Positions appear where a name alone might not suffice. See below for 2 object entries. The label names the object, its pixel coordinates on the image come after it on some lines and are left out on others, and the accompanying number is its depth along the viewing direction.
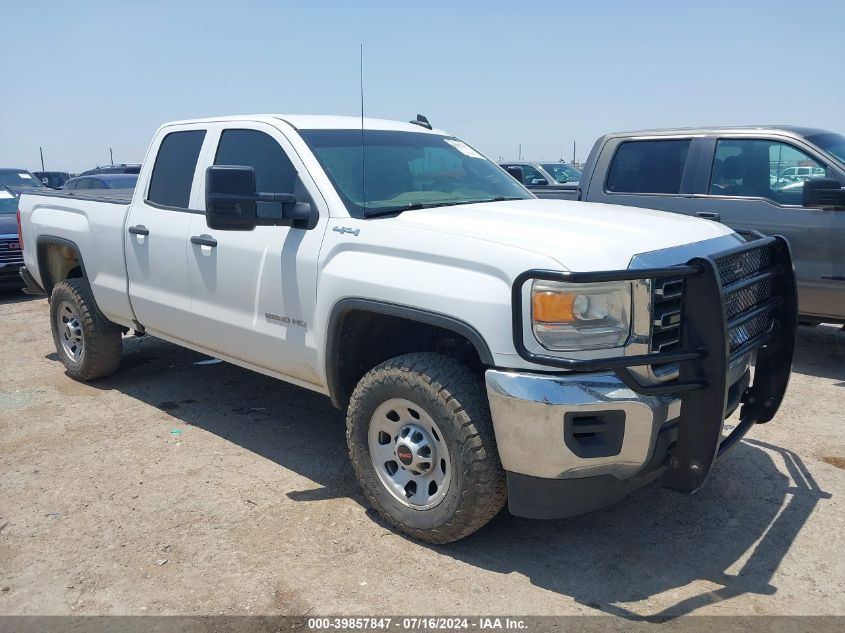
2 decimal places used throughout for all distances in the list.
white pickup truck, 2.96
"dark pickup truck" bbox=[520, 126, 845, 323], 6.21
